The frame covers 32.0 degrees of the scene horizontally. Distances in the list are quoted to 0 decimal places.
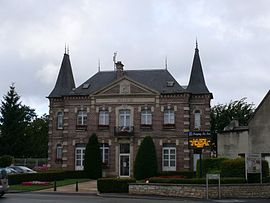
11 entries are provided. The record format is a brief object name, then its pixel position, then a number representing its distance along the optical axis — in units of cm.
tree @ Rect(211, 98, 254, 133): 6166
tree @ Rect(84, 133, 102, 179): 4531
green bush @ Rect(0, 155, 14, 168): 4991
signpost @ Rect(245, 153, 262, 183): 2689
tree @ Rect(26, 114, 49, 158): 7150
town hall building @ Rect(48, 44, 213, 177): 4584
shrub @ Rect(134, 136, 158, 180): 4375
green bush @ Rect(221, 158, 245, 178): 2822
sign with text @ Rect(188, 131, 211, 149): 2827
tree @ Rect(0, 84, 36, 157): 6112
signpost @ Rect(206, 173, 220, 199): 2538
